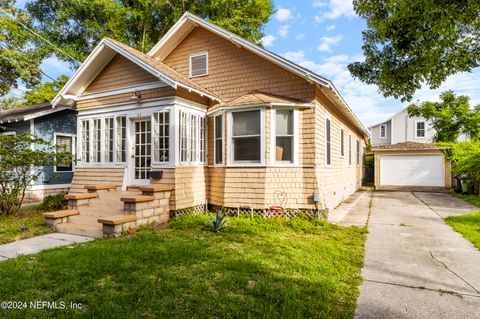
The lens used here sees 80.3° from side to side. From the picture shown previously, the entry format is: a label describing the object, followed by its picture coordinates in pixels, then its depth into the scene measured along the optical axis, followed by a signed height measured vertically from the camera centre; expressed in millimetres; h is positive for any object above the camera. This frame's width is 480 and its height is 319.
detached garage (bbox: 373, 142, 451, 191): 17828 -425
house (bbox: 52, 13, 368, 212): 7863 +1136
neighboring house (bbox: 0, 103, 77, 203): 11641 +1328
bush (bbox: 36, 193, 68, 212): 9727 -1486
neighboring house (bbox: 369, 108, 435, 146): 29641 +3377
